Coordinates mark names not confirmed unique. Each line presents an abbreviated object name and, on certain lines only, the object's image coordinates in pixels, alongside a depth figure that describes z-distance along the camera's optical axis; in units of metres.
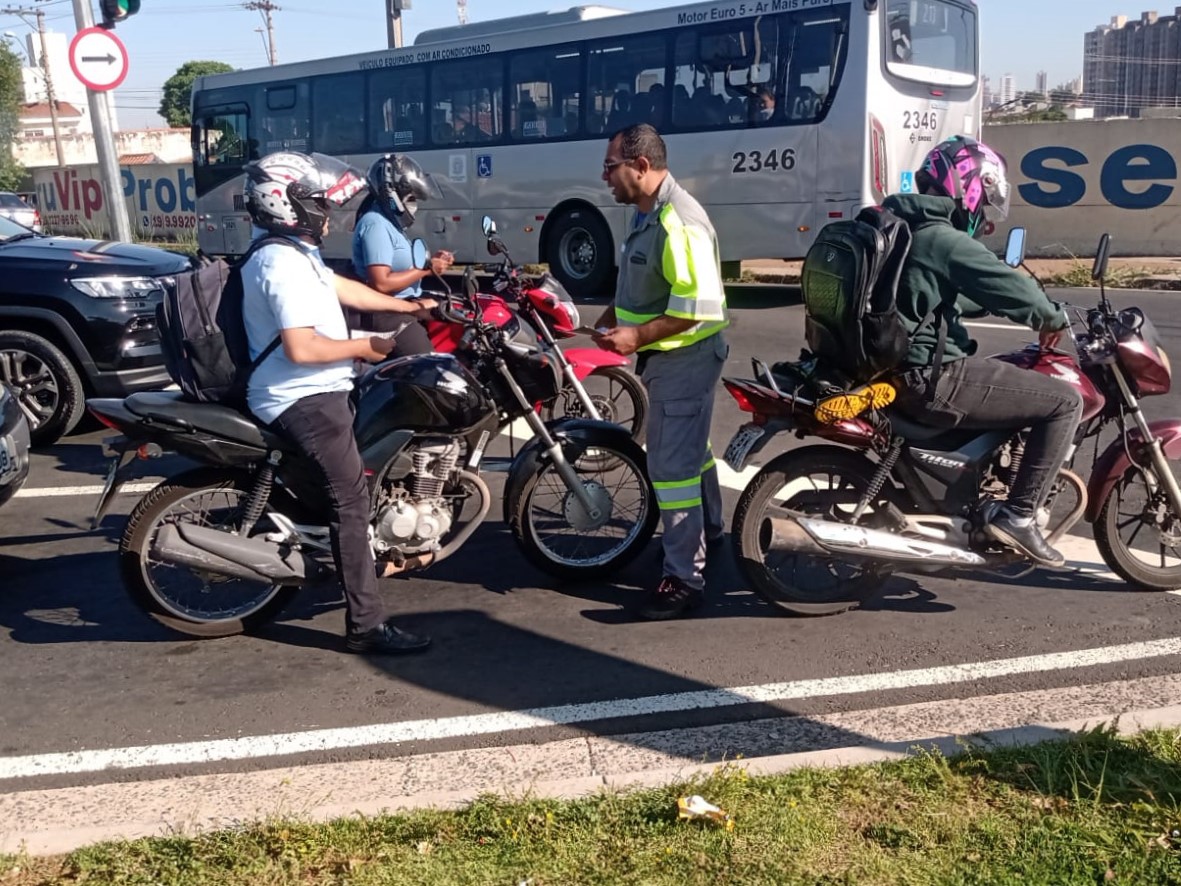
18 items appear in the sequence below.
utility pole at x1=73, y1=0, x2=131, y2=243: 11.77
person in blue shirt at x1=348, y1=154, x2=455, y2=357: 5.99
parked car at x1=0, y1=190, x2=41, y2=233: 27.95
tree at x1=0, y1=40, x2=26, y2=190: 50.12
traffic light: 11.64
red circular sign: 11.09
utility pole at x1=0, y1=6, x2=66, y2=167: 54.26
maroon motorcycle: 4.43
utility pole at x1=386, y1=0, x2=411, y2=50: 23.45
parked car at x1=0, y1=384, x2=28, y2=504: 5.32
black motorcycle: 4.31
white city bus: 13.48
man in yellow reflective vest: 4.37
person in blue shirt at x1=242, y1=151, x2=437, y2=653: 3.99
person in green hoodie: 4.16
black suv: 7.66
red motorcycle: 5.93
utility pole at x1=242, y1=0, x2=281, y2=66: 64.19
